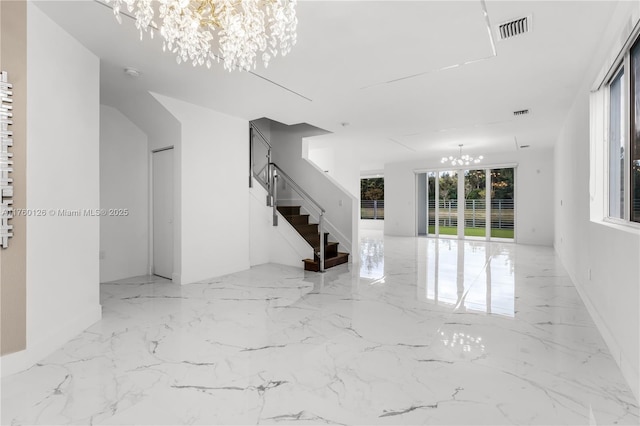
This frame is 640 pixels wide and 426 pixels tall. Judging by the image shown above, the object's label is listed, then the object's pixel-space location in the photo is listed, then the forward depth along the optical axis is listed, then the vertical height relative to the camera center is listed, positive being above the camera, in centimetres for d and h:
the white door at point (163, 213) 504 +2
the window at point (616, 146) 287 +63
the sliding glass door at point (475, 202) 1009 +35
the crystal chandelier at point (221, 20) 205 +131
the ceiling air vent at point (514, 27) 270 +163
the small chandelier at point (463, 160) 880 +152
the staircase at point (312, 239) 582 -52
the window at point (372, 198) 1366 +66
